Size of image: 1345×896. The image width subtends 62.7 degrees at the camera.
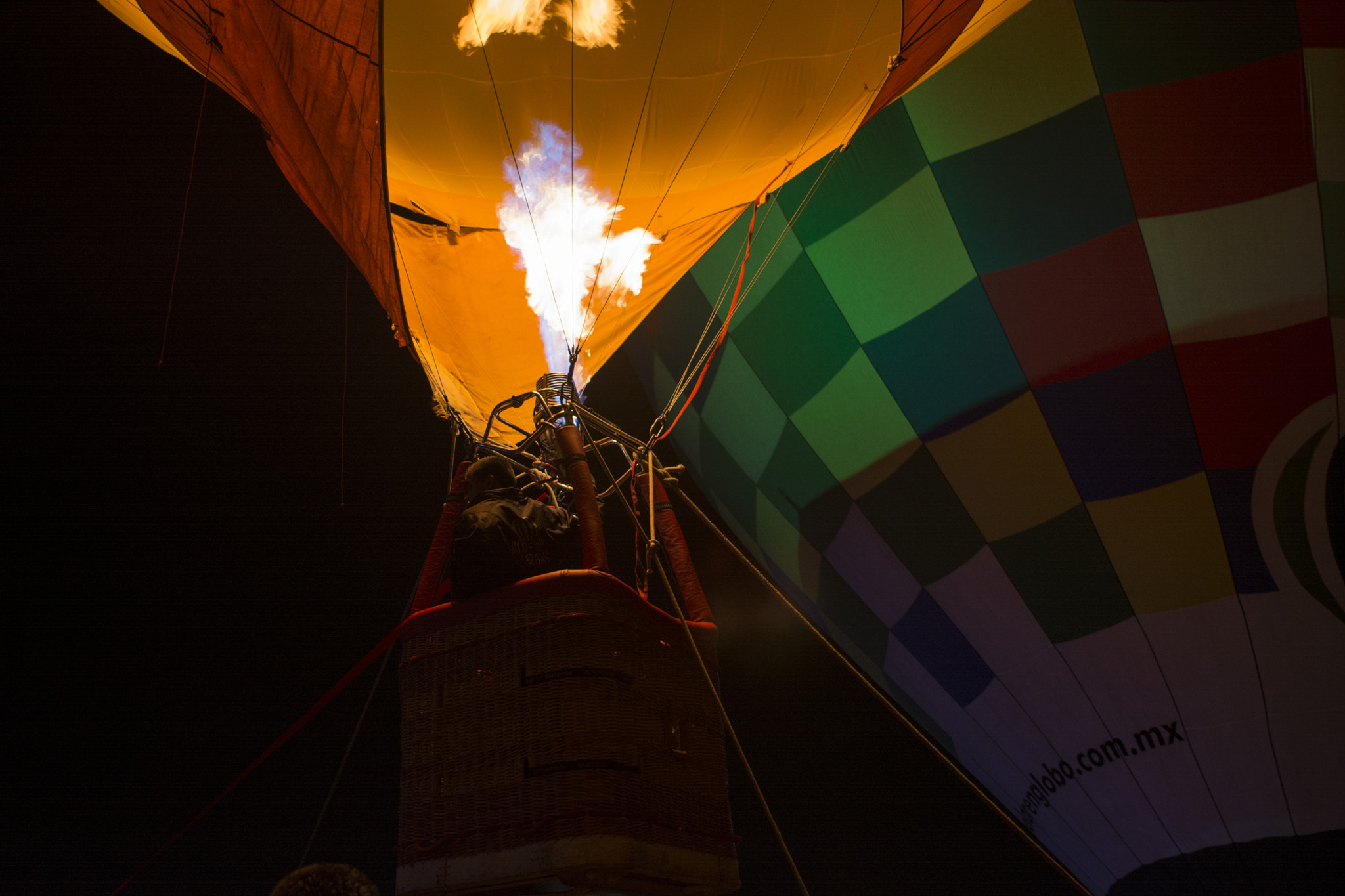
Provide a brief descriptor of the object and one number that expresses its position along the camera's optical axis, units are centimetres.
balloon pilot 501
